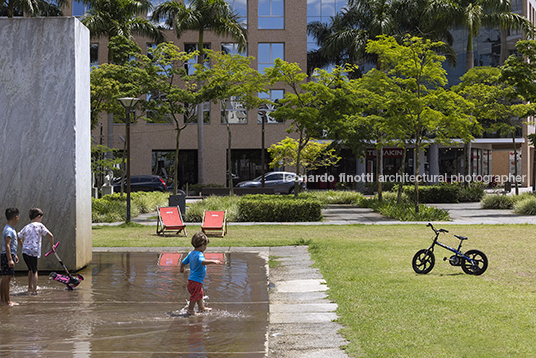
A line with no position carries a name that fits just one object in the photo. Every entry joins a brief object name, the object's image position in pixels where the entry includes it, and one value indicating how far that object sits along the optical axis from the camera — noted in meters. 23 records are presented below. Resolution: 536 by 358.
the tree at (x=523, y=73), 23.95
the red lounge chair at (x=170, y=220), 16.36
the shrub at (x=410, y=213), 20.66
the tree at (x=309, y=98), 22.66
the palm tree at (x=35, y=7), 35.02
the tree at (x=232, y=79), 23.91
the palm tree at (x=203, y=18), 37.06
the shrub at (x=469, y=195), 32.06
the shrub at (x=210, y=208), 20.62
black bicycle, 9.11
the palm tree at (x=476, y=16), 35.53
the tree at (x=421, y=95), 21.06
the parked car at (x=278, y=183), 37.81
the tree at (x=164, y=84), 22.95
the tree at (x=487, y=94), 30.91
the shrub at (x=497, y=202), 26.64
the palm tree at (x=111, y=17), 34.88
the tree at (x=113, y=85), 23.24
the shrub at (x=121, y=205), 20.86
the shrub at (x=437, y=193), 30.83
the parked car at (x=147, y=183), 38.59
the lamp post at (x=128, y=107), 18.86
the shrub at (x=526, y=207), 23.27
